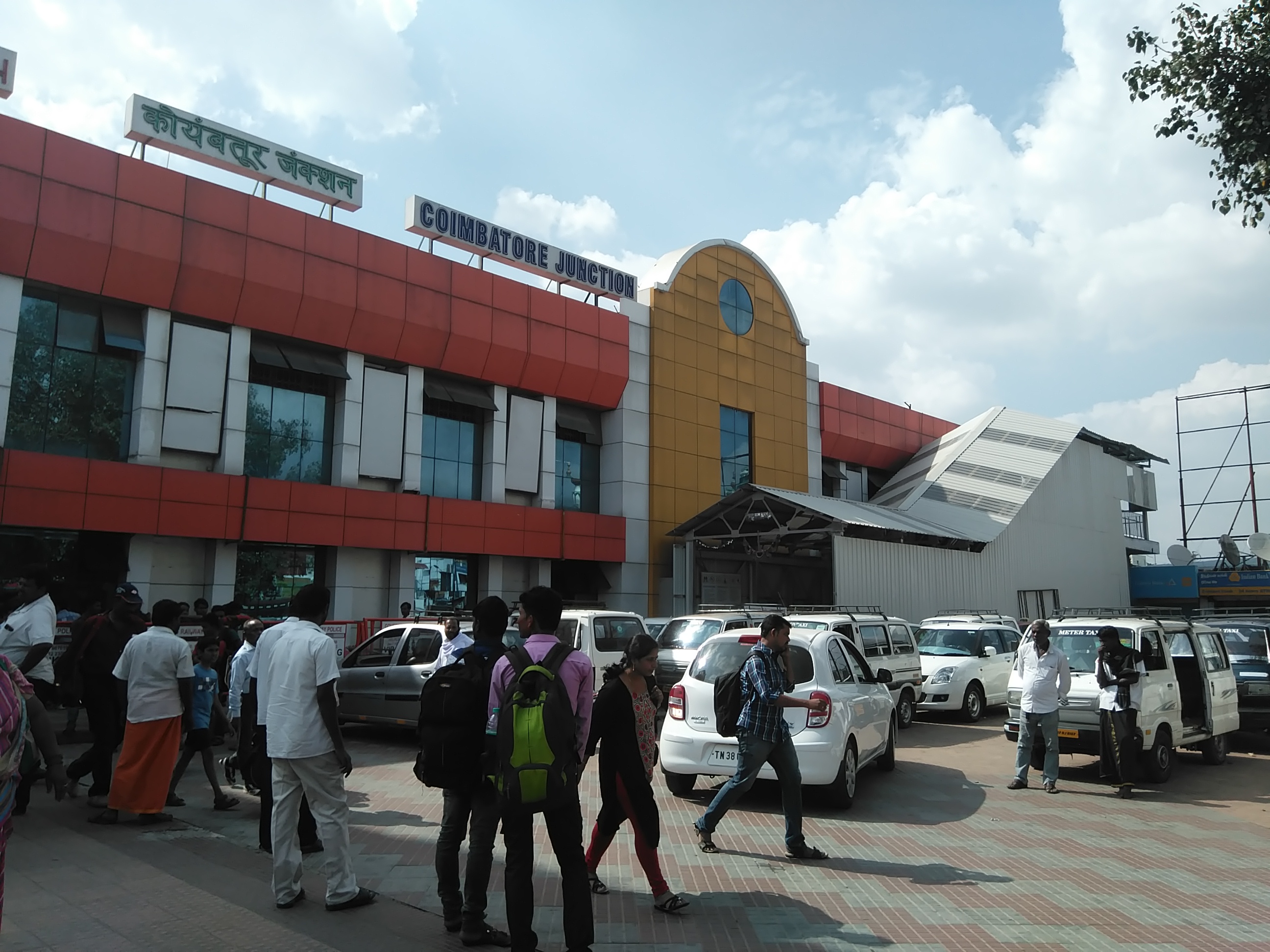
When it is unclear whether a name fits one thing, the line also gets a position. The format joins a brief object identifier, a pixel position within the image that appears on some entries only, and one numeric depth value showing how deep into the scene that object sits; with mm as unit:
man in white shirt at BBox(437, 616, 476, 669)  10930
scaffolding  39438
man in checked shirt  6828
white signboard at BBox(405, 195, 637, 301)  23094
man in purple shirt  4574
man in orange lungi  7461
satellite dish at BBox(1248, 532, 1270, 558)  22094
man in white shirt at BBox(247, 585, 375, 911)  5484
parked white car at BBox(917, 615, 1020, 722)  16141
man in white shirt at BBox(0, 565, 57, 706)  7637
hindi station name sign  19031
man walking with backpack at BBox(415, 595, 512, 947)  4965
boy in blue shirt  8242
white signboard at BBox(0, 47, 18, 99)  17812
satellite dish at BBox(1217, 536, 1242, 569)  36781
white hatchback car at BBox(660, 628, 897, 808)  8266
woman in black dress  5590
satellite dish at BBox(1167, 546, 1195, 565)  40281
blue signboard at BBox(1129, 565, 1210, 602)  40875
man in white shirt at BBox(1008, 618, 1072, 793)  9859
